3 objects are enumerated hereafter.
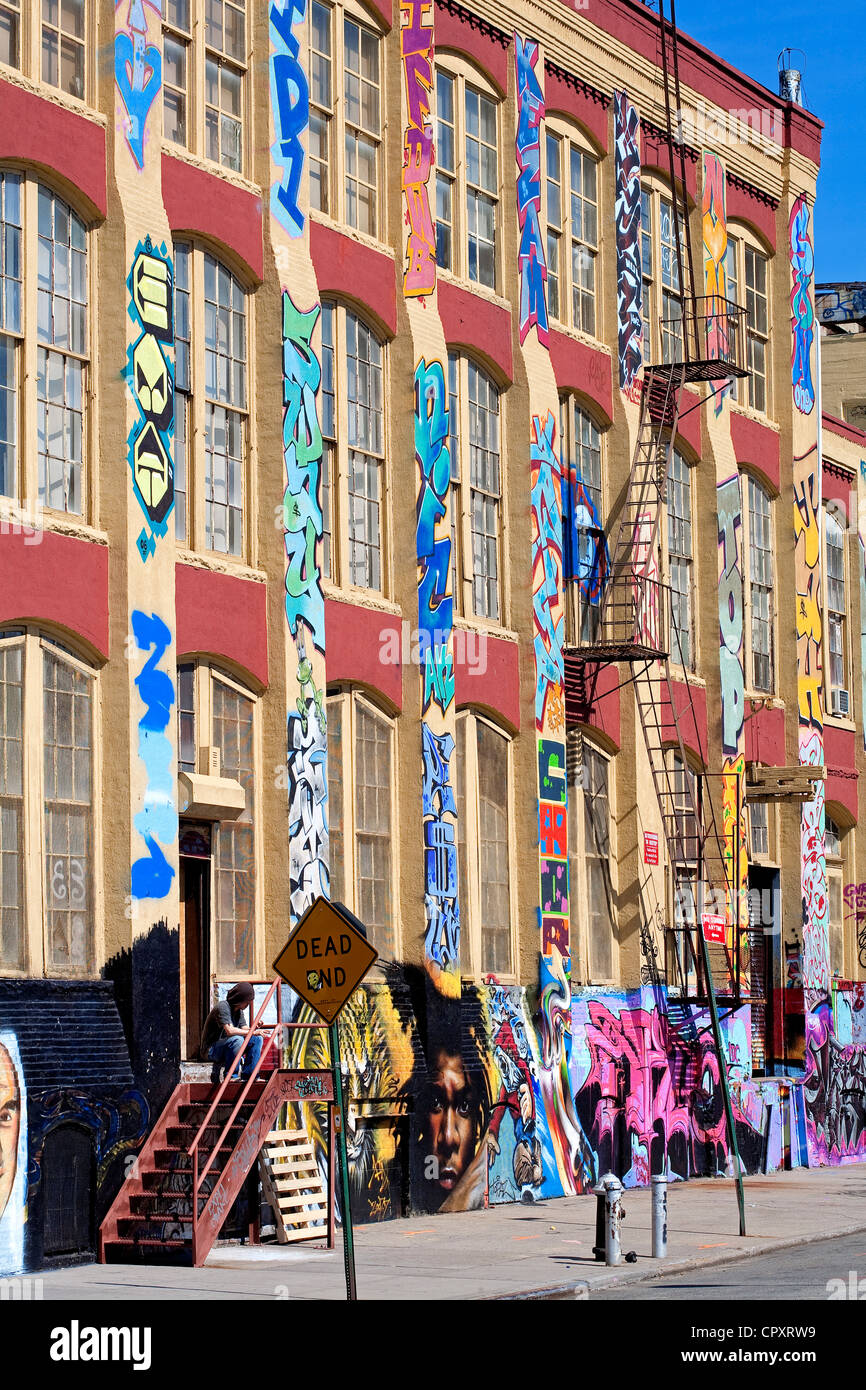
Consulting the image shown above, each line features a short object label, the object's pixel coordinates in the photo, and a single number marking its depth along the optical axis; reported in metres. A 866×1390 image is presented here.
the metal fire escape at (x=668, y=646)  29.30
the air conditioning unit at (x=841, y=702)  36.28
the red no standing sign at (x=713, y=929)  29.69
